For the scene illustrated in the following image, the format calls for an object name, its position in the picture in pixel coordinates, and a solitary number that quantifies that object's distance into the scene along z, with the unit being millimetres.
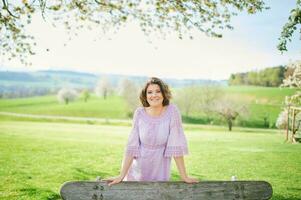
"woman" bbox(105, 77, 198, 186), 5242
